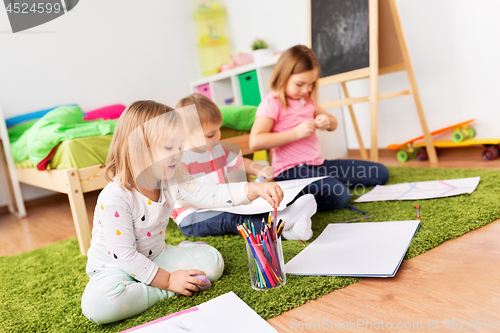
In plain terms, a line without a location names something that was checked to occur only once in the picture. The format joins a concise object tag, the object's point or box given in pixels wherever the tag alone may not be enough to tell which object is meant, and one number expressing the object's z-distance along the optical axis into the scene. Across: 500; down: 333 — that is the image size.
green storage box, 2.32
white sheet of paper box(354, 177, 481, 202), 1.21
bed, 1.22
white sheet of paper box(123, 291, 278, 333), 0.61
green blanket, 1.42
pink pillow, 2.43
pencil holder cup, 0.74
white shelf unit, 2.25
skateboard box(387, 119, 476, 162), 1.76
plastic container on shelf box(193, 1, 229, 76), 2.92
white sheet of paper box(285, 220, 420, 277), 0.76
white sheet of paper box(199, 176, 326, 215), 1.01
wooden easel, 1.74
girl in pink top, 1.28
